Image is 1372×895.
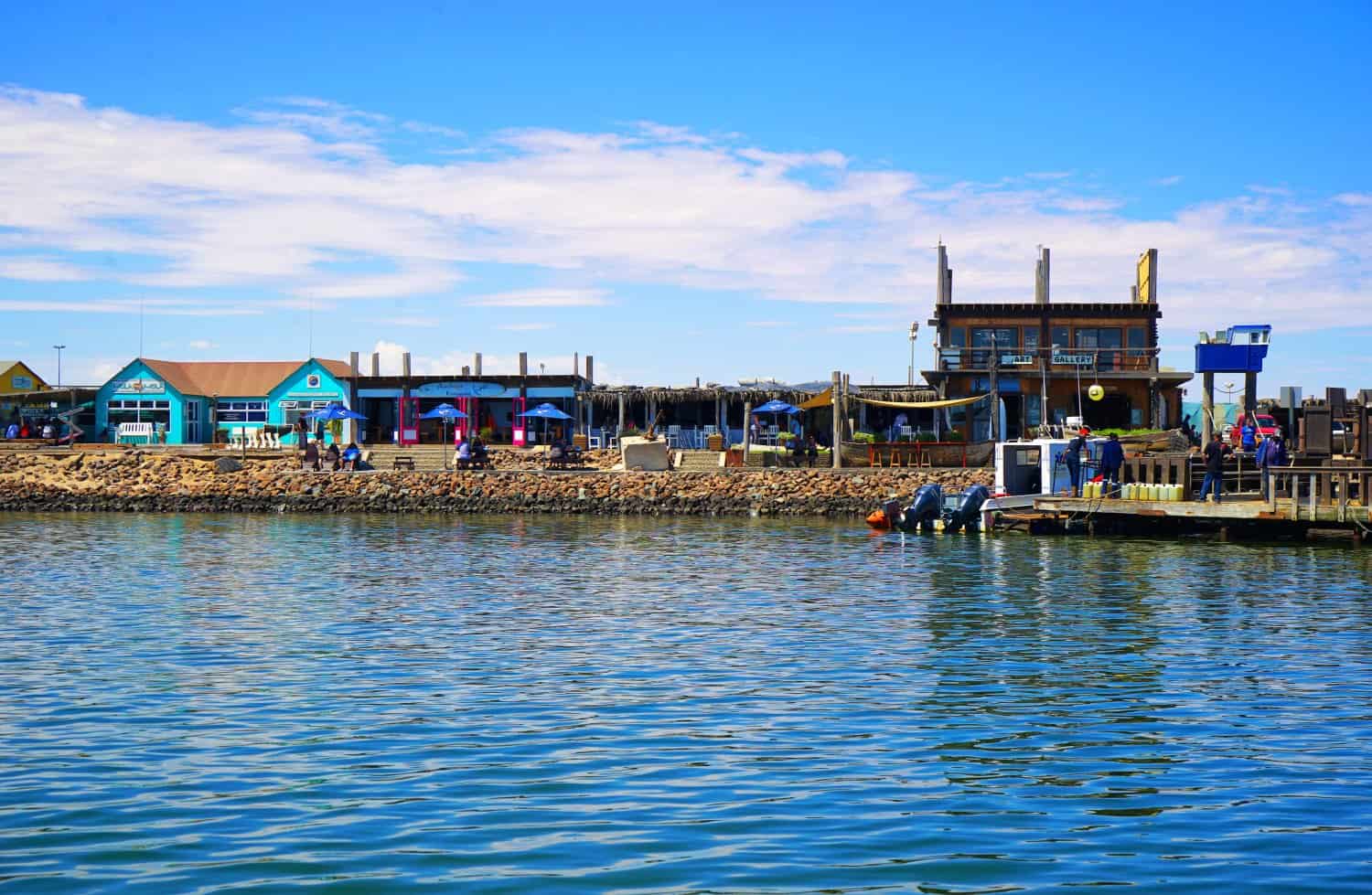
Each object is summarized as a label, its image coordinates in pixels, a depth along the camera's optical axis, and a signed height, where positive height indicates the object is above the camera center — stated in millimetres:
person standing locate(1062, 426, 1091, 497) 38188 -526
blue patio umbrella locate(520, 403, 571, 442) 57519 +1388
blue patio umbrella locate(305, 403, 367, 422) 57438 +1477
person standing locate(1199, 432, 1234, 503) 33000 -611
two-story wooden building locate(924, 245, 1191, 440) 54438 +3261
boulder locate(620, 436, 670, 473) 52812 -447
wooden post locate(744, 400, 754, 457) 53031 +443
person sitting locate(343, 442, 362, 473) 55844 -422
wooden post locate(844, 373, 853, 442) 53844 +987
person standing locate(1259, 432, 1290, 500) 34469 -389
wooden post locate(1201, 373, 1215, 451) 36656 +969
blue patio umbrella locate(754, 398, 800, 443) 54938 +1457
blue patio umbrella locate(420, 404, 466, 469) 58625 +1455
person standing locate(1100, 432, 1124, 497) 37375 -578
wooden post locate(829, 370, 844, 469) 49875 +941
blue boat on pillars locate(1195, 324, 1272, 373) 38406 +2473
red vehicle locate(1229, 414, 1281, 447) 41094 +317
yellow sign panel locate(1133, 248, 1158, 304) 55688 +6662
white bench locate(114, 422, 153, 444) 68312 +937
